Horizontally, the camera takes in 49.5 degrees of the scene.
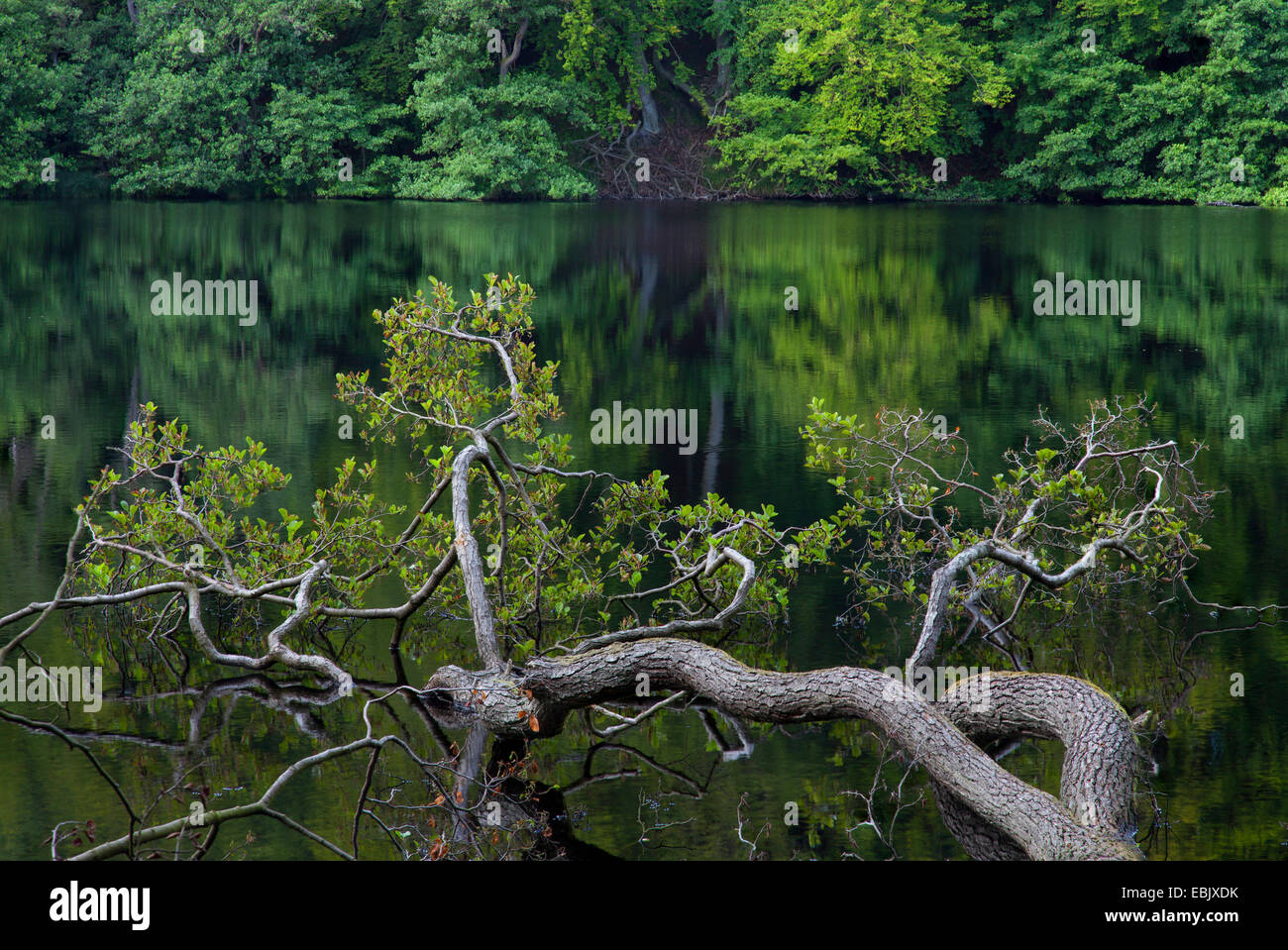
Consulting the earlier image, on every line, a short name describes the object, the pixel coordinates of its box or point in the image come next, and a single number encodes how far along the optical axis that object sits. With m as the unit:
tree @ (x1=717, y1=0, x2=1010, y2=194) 40.25
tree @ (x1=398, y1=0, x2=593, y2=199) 40.44
